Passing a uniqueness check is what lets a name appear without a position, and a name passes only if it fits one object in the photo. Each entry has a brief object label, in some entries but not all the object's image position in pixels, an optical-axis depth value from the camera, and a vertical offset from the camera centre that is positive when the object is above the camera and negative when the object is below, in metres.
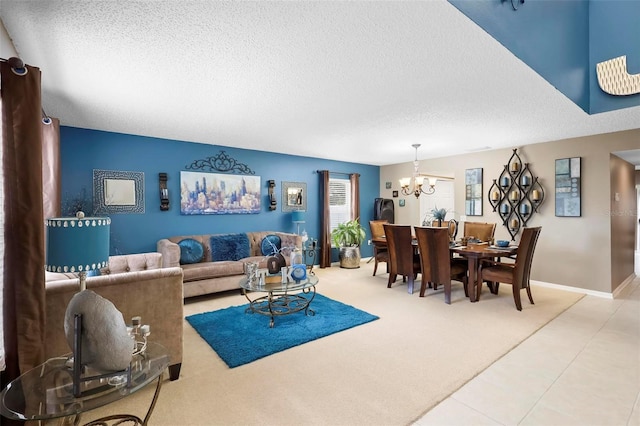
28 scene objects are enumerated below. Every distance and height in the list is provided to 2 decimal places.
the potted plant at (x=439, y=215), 4.80 -0.13
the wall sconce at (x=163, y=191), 4.71 +0.30
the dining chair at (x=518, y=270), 3.70 -0.81
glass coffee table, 3.29 -1.17
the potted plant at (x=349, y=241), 6.47 -0.71
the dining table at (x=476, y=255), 3.88 -0.61
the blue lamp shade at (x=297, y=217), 6.01 -0.16
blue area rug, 2.73 -1.23
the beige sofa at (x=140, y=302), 1.89 -0.62
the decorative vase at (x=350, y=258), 6.46 -1.04
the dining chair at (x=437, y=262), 4.01 -0.73
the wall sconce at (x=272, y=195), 5.86 +0.27
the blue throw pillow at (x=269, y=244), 5.26 -0.60
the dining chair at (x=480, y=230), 5.04 -0.40
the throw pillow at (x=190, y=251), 4.51 -0.60
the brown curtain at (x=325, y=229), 6.56 -0.44
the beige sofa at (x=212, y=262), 4.14 -0.78
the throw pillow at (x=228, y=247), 4.84 -0.60
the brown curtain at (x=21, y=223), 1.62 -0.05
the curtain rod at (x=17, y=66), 1.61 +0.77
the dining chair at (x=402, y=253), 4.48 -0.67
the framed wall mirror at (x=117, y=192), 4.27 +0.28
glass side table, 1.20 -0.76
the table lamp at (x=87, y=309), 1.30 -0.41
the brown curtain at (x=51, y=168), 2.98 +0.45
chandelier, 4.88 +0.40
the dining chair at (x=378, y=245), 5.61 -0.69
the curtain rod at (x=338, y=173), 6.66 +0.80
